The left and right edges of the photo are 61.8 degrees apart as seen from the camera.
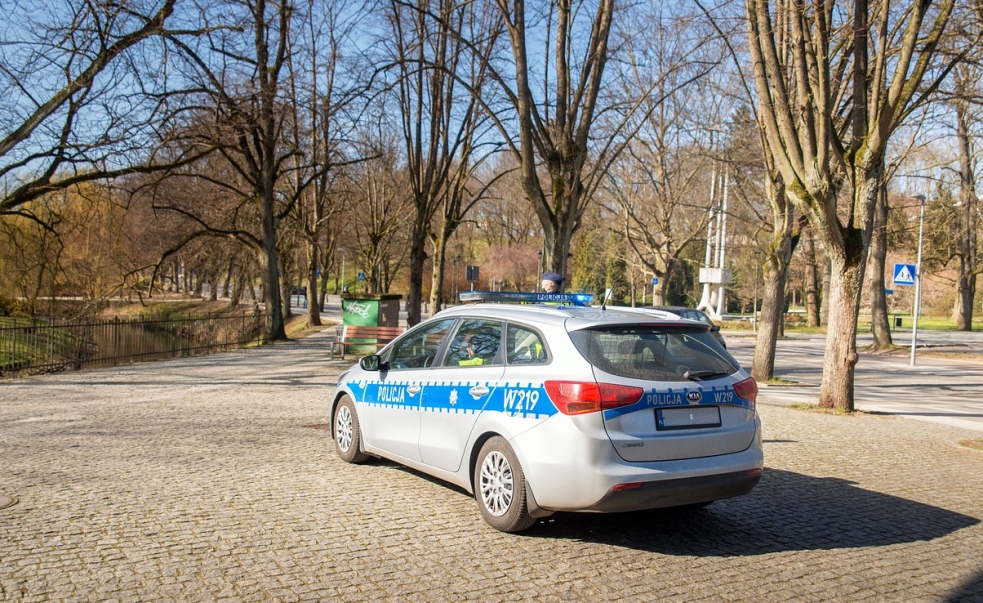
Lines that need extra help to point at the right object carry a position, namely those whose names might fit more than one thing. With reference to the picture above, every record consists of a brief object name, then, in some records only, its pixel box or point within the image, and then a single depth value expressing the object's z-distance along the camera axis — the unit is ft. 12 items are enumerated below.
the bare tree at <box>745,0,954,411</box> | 38.04
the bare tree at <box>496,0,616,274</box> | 53.67
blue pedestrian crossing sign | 88.89
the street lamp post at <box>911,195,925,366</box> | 86.22
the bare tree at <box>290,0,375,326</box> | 65.51
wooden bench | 72.18
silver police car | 16.93
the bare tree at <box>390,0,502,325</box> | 67.26
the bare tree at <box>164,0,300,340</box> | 65.46
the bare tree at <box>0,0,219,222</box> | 49.57
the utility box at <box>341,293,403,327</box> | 78.07
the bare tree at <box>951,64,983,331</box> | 81.92
